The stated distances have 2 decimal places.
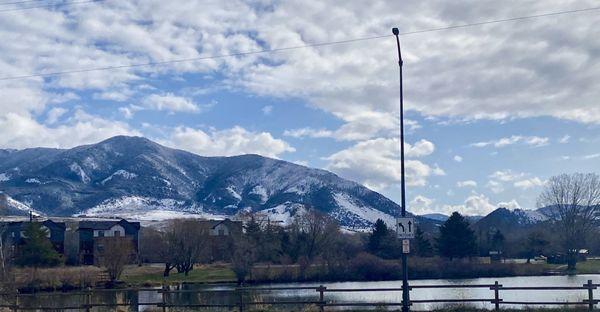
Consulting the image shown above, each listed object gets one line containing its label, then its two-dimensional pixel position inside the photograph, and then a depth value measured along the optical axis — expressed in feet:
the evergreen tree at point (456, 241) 338.75
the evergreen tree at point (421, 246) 349.61
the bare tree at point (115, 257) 300.61
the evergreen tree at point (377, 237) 353.31
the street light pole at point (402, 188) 97.64
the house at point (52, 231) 391.16
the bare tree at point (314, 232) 353.72
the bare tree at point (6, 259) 207.40
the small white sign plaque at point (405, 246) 94.84
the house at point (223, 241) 364.60
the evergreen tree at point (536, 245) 383.65
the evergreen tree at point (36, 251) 311.06
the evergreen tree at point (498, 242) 410.10
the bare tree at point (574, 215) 371.88
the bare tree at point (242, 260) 297.53
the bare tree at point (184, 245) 349.00
